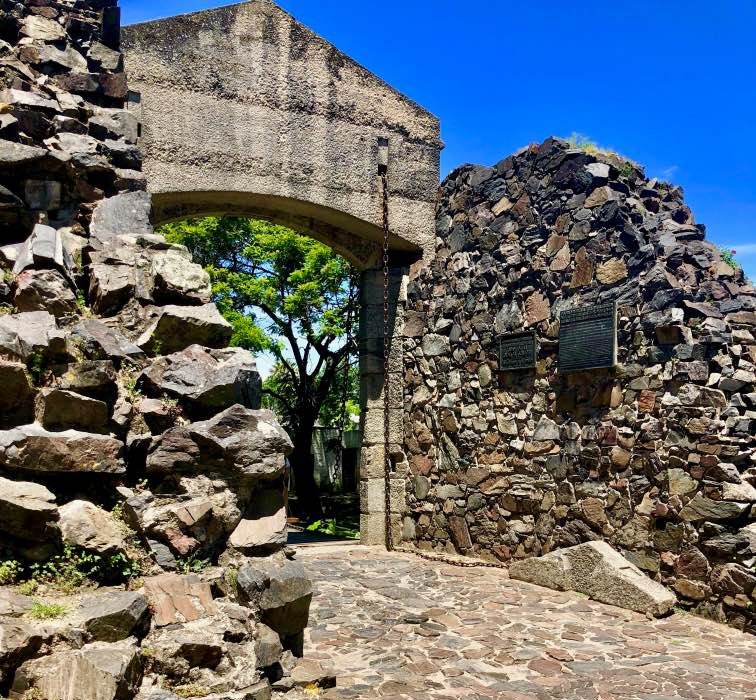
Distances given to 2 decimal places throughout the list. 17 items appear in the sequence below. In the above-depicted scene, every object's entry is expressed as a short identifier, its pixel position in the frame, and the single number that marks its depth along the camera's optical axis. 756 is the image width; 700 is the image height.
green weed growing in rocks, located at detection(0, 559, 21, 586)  2.46
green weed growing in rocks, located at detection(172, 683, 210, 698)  2.44
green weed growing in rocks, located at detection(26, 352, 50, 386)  2.85
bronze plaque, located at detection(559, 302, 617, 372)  5.98
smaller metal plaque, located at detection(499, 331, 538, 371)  6.84
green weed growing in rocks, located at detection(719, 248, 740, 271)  6.27
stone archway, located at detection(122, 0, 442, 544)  7.34
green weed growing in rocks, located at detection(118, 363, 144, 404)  3.11
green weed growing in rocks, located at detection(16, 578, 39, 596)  2.43
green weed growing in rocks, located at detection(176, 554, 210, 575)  2.82
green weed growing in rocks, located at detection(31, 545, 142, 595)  2.53
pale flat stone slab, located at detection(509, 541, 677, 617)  5.26
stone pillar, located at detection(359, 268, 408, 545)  8.42
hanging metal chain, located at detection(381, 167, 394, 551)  8.32
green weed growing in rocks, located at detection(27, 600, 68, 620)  2.30
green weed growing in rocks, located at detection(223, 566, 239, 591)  2.88
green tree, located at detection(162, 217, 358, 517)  12.92
